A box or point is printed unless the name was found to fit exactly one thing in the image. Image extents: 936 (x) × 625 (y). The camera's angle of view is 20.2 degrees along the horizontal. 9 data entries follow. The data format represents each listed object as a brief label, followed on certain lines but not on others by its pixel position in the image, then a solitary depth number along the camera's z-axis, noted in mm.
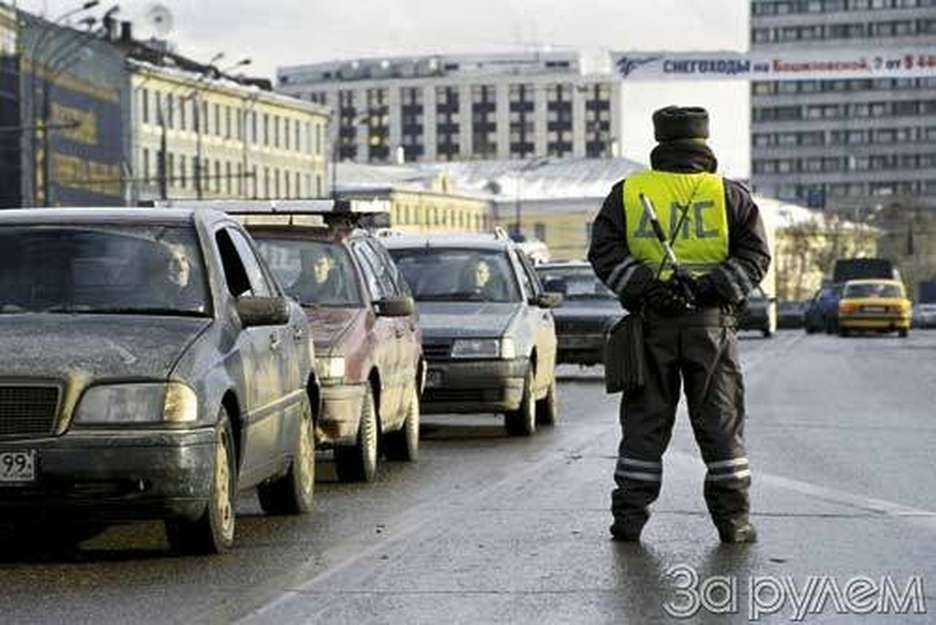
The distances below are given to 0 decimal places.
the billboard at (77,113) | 104062
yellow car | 68312
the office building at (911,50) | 64062
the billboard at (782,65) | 63562
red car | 14984
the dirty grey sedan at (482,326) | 19781
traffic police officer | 11211
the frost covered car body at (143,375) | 10523
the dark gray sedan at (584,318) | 32375
